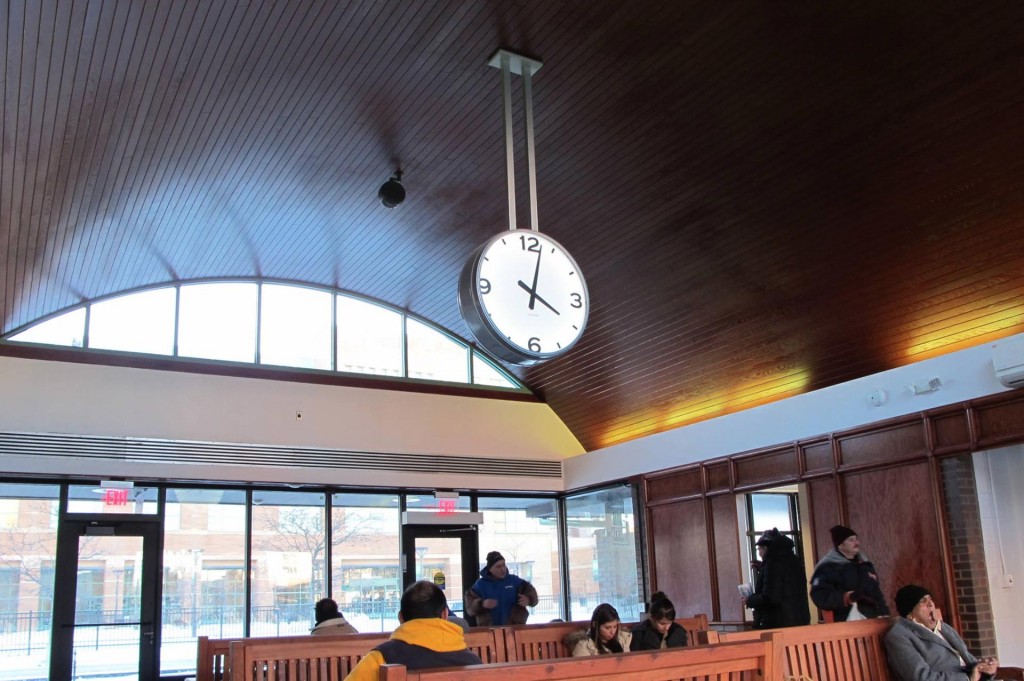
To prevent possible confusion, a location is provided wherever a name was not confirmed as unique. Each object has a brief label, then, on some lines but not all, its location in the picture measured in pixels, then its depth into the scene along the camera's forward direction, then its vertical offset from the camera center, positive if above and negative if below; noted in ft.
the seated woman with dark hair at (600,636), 16.11 -1.62
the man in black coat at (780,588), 19.88 -1.09
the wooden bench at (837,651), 13.55 -1.73
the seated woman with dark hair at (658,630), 17.43 -1.66
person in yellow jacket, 9.37 -0.96
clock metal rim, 15.03 +3.69
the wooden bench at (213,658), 15.52 -1.65
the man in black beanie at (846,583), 18.10 -0.96
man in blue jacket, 24.20 -1.29
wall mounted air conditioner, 20.49 +3.60
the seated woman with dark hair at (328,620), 19.12 -1.35
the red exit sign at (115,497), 30.86 +2.17
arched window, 32.37 +8.25
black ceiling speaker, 24.97 +9.58
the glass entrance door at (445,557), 35.78 -0.29
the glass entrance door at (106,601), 29.89 -1.22
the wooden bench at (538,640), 16.06 -1.65
